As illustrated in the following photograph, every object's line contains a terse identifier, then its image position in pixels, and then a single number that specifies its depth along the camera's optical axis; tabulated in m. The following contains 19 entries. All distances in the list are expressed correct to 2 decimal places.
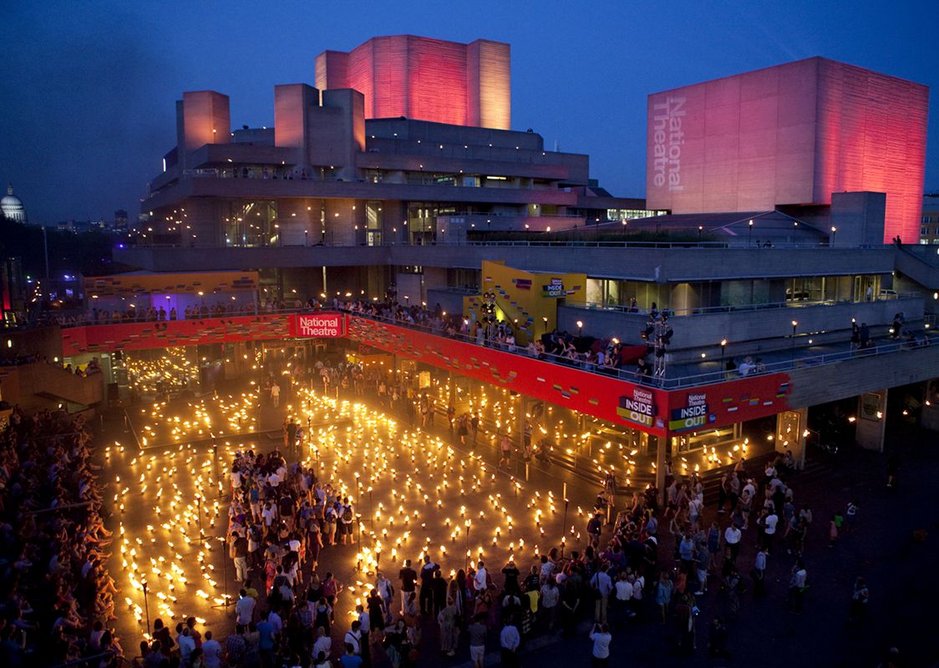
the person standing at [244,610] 13.37
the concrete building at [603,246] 24.95
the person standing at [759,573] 15.45
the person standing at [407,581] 14.41
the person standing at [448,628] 13.36
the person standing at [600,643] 12.39
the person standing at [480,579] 14.59
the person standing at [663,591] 14.34
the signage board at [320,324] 40.53
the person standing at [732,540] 16.53
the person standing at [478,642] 12.44
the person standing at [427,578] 14.79
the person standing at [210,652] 11.64
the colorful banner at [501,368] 20.66
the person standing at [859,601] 14.20
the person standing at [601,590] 14.16
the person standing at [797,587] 14.91
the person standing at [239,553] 16.19
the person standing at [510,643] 12.47
